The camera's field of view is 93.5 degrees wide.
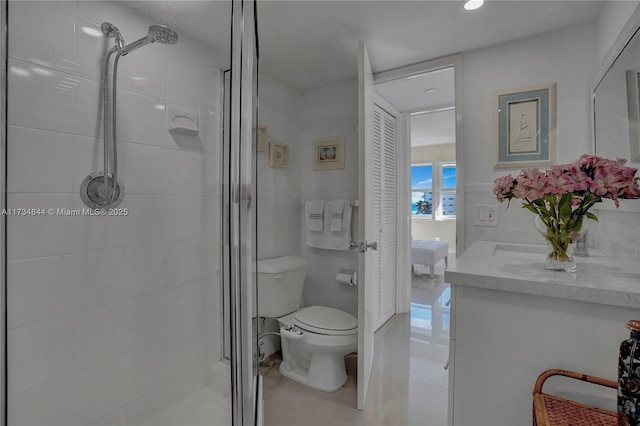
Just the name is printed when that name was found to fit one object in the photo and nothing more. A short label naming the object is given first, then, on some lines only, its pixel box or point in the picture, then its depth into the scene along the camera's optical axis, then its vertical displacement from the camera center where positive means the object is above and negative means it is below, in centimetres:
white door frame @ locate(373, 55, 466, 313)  324 +0
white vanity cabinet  78 -33
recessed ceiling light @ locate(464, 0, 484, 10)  149 +106
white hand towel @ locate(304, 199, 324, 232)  232 +1
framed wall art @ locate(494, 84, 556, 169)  181 +56
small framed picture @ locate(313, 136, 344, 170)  231 +49
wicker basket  70 -47
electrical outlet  194 +1
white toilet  188 -72
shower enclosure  100 +1
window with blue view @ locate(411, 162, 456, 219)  629 +57
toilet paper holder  223 -45
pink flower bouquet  84 +8
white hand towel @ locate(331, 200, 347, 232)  227 +1
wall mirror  101 +47
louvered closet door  278 +6
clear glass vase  98 -10
